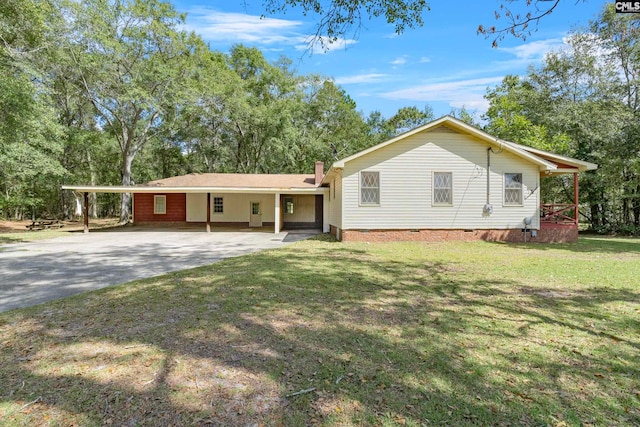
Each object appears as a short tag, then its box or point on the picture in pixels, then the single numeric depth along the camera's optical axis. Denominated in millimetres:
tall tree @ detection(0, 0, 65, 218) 11086
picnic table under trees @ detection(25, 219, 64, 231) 19281
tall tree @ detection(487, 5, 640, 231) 18297
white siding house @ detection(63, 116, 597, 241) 13031
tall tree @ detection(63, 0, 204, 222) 19656
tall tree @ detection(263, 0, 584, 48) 3986
